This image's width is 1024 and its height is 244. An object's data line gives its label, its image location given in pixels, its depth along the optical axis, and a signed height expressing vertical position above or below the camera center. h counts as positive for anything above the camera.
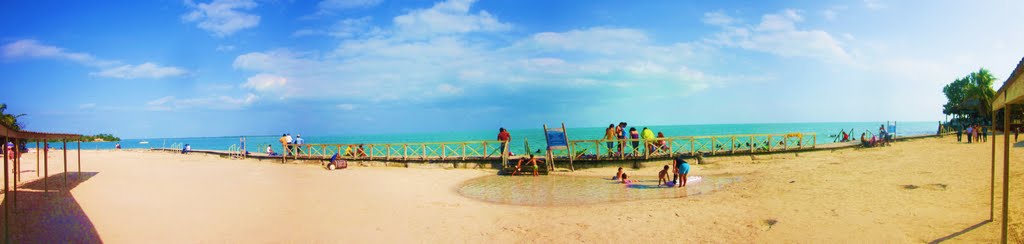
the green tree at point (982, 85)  45.97 +3.37
